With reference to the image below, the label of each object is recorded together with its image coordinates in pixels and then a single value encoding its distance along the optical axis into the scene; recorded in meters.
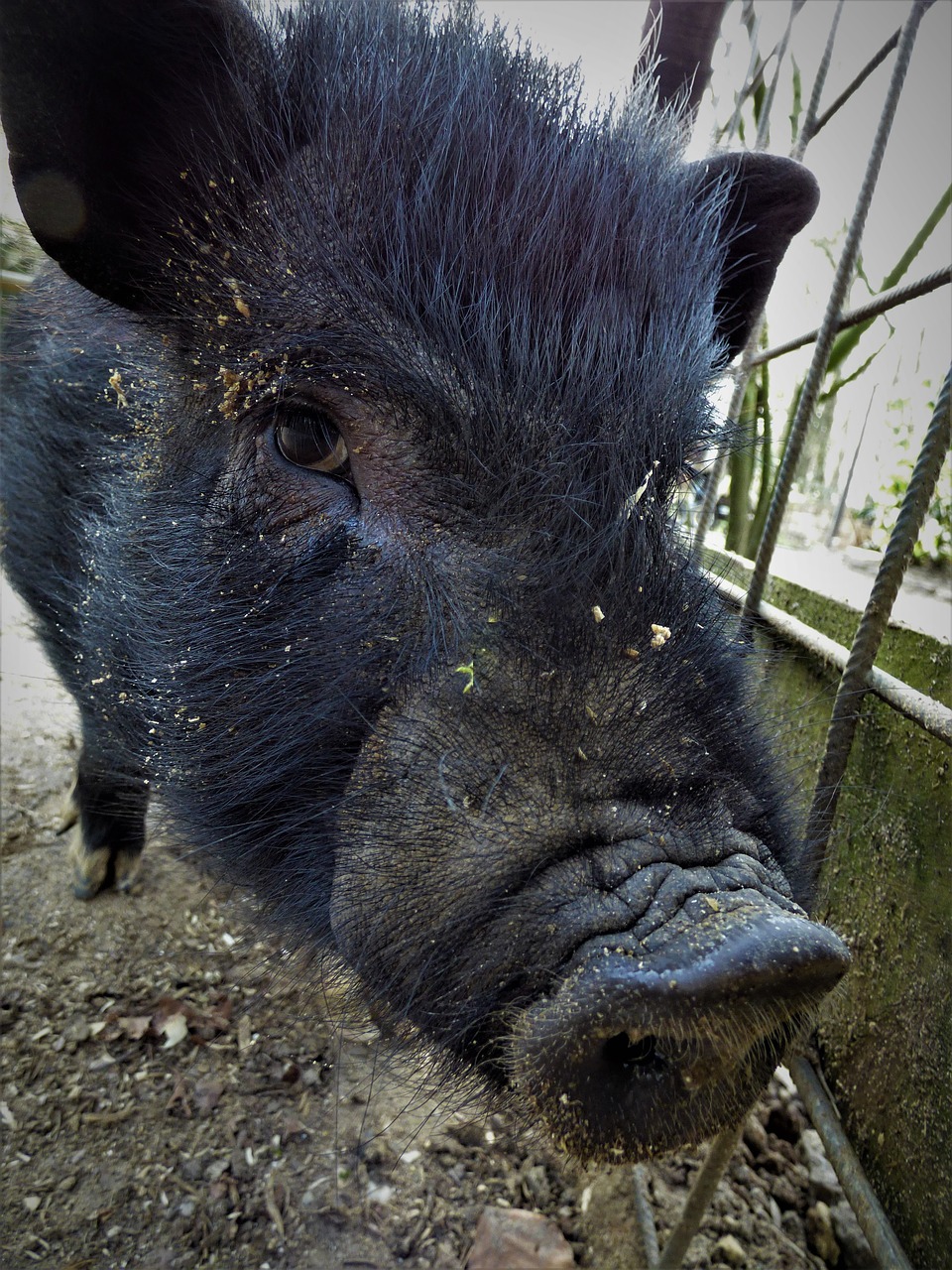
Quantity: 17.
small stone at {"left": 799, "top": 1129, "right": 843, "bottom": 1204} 0.38
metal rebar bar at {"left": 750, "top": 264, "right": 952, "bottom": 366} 0.30
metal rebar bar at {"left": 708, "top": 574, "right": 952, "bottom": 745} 0.26
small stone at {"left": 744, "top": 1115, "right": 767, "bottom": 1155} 0.41
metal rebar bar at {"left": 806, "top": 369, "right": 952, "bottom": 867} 0.27
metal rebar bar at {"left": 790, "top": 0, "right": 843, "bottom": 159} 0.37
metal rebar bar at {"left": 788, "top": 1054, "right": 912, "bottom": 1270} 0.28
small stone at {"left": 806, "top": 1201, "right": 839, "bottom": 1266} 0.36
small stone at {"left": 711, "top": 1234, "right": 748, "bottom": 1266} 0.35
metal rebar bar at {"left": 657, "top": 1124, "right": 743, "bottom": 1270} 0.31
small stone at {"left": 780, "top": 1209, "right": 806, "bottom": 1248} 0.36
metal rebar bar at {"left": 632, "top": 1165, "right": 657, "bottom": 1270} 0.34
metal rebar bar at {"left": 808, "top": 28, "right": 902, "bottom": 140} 0.36
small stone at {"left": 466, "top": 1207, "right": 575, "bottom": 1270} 0.33
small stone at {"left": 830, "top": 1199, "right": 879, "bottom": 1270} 0.35
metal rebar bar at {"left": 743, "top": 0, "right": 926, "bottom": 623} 0.31
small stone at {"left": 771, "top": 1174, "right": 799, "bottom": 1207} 0.38
